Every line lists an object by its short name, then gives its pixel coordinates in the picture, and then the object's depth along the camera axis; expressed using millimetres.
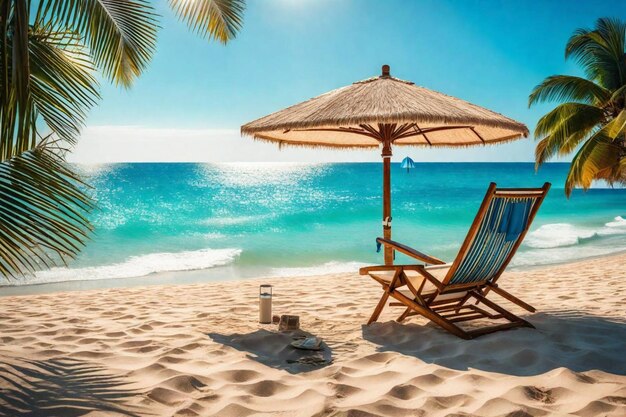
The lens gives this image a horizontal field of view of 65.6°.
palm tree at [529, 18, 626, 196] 9508
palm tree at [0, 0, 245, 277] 1938
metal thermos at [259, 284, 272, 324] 3699
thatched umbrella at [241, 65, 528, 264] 3611
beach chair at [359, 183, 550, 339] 3010
